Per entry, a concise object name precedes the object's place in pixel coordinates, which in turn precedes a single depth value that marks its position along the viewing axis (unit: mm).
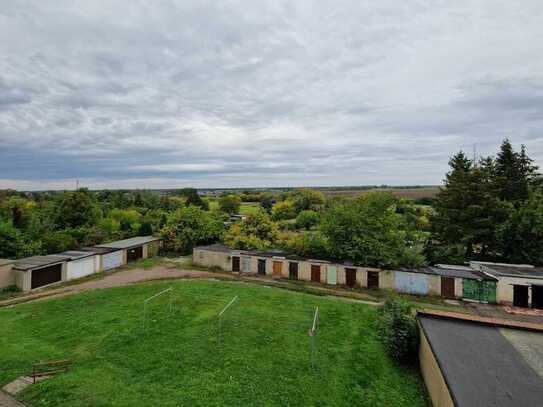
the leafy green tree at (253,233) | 29641
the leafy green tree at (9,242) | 26656
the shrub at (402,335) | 12219
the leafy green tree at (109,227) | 38025
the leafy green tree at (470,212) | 25750
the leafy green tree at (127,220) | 41500
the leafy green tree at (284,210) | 67625
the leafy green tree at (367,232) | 23188
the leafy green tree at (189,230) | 34375
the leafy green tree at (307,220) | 56594
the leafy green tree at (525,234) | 23688
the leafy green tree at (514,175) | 29062
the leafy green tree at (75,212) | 37969
